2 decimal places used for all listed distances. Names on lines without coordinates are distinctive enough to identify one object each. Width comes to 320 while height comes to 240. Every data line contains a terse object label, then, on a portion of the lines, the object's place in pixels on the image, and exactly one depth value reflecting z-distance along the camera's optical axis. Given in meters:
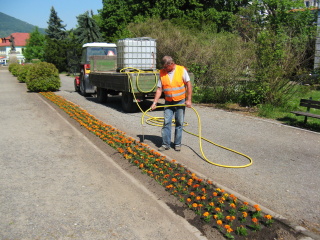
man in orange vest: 6.27
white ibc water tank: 11.69
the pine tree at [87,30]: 51.22
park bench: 8.42
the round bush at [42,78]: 18.52
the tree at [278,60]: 10.20
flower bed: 3.70
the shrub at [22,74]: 27.06
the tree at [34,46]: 87.94
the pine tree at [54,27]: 61.22
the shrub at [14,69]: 36.92
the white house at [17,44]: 147.88
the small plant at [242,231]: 3.52
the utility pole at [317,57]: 9.58
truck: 10.35
